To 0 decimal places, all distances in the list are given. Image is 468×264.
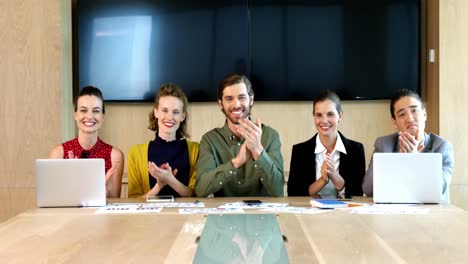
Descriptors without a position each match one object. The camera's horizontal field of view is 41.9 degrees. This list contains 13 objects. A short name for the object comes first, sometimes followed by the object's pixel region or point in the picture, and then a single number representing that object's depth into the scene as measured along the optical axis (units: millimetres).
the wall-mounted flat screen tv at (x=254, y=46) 4711
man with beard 2879
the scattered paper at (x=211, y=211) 2357
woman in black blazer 3148
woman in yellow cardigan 3215
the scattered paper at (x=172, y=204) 2549
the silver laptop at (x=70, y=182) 2539
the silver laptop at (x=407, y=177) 2568
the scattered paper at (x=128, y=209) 2395
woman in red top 3189
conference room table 1618
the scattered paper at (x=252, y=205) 2494
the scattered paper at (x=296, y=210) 2361
